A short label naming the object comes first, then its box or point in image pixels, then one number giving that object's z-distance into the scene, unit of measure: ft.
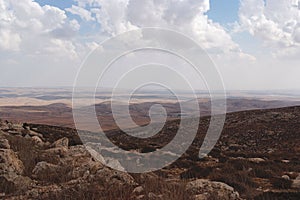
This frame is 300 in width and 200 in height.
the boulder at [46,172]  28.81
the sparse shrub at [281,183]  36.27
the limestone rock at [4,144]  39.35
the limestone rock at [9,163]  28.83
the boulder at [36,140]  60.70
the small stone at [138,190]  23.40
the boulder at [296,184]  35.73
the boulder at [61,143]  55.26
